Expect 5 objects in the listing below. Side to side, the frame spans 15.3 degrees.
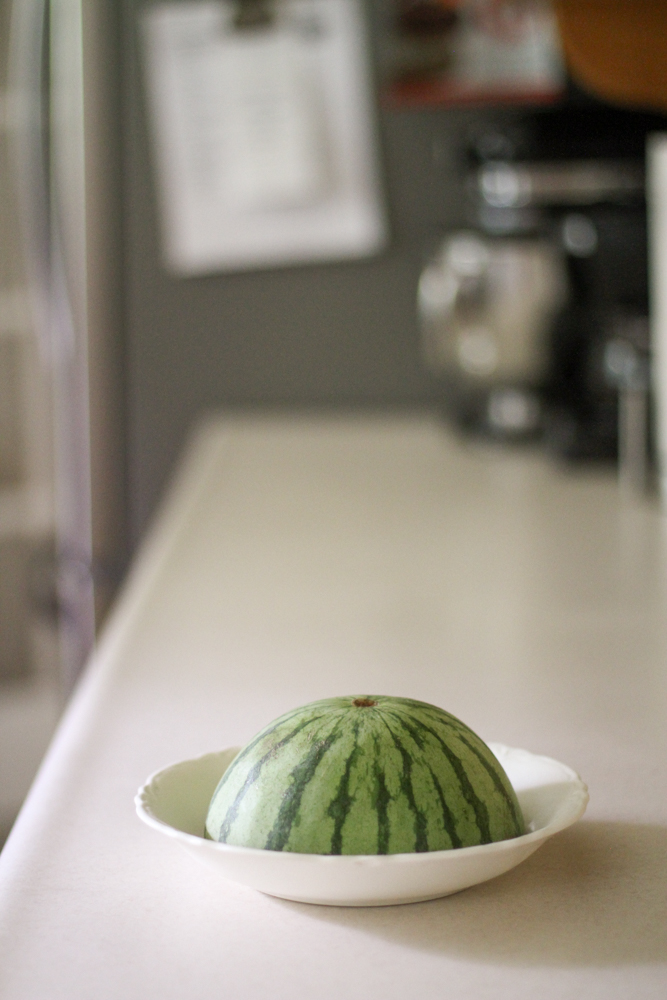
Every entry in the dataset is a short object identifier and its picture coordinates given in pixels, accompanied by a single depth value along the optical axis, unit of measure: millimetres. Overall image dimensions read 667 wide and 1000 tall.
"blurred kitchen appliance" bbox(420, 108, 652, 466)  2155
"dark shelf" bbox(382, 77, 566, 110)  2373
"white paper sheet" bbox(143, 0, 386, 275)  2485
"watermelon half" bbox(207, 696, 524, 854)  858
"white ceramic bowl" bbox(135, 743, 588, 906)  841
